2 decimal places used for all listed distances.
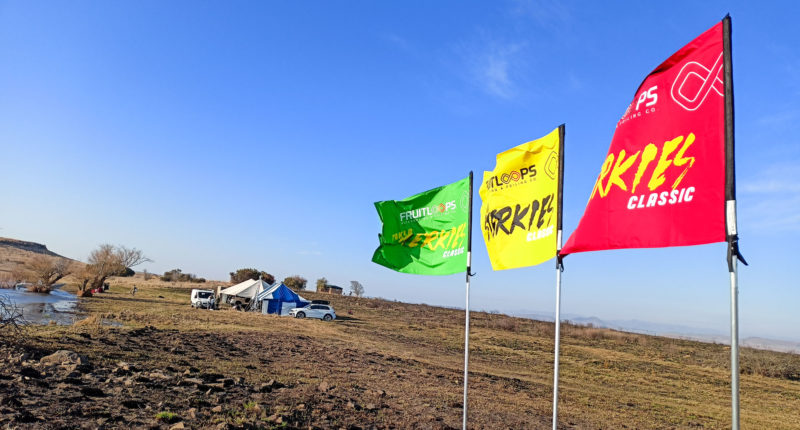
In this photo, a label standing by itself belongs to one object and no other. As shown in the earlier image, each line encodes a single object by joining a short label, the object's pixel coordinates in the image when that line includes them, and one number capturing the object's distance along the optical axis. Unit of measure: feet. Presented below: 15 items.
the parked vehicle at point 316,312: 120.47
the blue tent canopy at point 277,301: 125.08
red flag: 14.39
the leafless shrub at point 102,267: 149.18
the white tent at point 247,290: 130.52
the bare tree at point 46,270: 152.05
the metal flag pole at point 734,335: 12.07
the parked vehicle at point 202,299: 126.93
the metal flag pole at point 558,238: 18.46
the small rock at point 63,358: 32.21
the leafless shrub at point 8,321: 38.40
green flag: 29.99
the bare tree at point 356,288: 276.21
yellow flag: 21.94
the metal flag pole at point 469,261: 27.35
